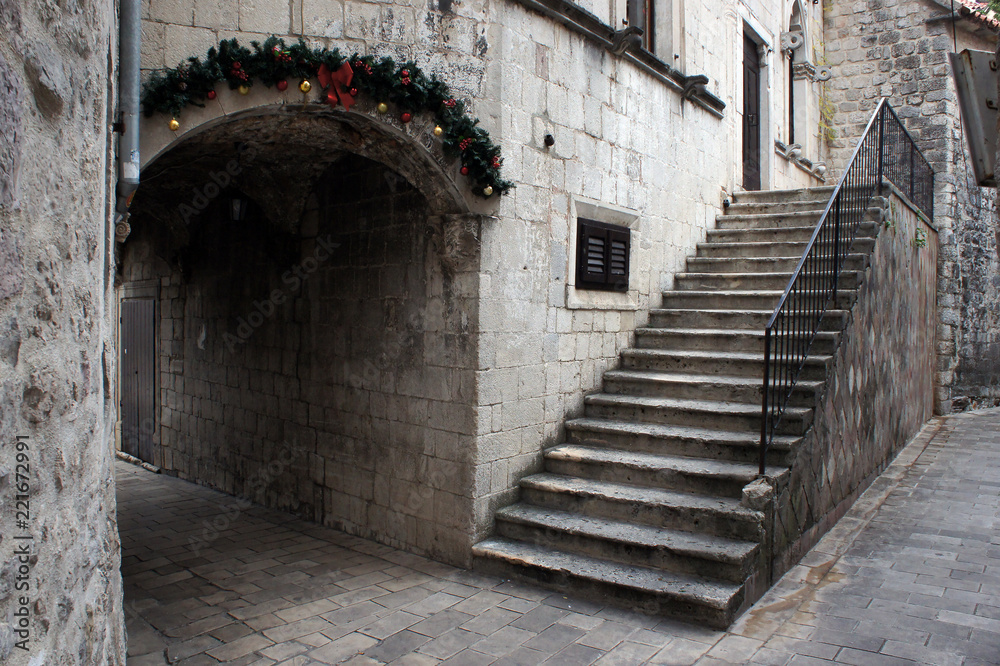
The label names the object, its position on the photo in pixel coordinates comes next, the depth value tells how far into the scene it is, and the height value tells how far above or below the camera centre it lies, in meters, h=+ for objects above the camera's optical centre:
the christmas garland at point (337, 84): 3.41 +1.34
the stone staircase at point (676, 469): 3.97 -0.88
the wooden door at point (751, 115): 9.22 +2.90
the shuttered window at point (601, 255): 5.50 +0.63
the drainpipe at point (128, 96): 3.10 +1.04
